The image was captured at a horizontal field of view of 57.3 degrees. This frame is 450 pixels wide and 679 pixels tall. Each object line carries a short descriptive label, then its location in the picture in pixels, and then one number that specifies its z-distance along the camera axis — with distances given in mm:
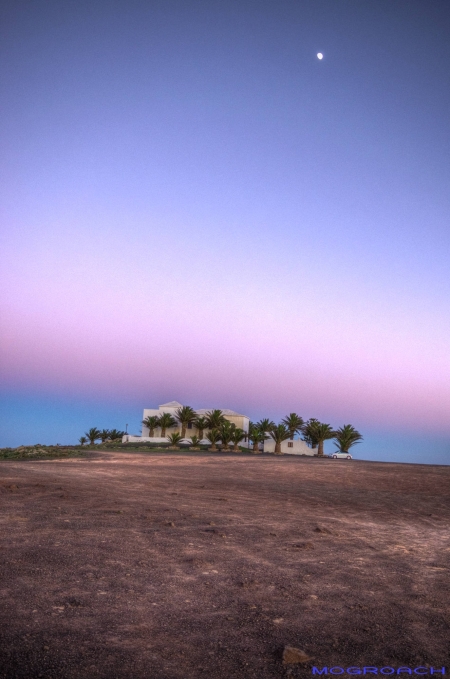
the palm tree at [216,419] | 66500
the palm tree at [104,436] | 77000
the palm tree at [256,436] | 64688
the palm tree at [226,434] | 61312
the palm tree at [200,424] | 69000
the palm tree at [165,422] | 70875
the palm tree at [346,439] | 67812
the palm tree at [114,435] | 77444
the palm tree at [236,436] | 61781
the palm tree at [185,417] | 69500
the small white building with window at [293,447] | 68812
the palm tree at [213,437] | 61906
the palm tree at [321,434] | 65312
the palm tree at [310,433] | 66500
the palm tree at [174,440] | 56372
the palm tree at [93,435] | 76000
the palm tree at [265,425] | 66188
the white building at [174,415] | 73062
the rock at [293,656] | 3641
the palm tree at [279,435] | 63688
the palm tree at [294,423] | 67812
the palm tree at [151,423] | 71938
